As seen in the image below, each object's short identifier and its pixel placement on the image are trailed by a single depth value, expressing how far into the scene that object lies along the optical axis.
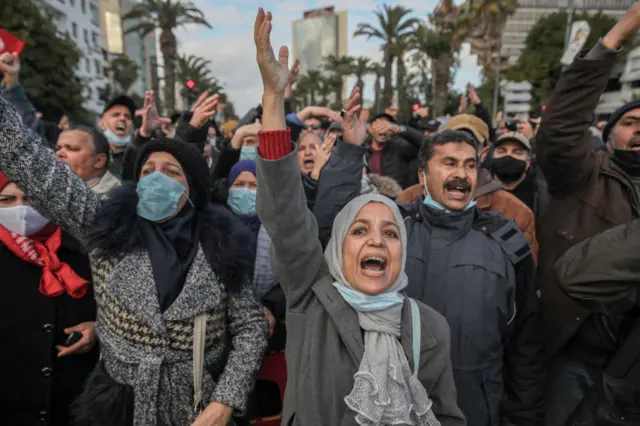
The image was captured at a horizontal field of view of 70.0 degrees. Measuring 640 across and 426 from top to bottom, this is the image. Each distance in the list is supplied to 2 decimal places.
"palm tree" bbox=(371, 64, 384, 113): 38.12
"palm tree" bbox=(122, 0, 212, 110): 21.87
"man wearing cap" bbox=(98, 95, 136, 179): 4.60
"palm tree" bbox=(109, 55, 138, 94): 56.12
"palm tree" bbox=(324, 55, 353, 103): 43.97
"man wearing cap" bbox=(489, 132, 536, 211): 3.87
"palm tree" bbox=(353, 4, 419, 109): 28.61
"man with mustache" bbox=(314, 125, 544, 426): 2.17
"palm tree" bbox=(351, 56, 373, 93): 40.84
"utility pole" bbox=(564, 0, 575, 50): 12.89
